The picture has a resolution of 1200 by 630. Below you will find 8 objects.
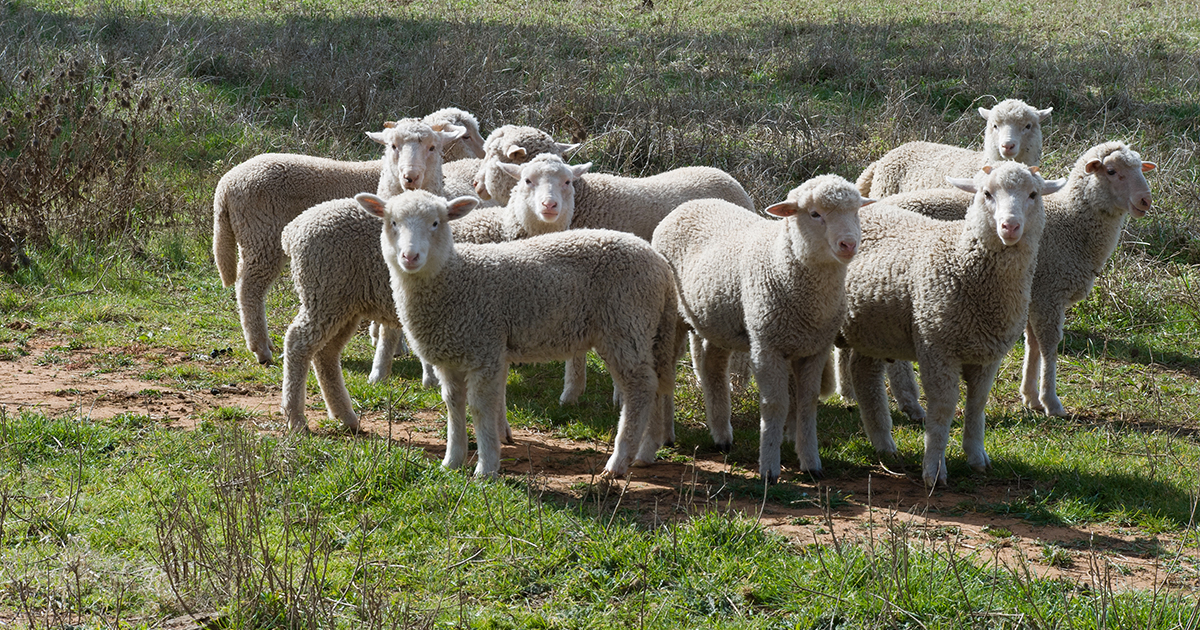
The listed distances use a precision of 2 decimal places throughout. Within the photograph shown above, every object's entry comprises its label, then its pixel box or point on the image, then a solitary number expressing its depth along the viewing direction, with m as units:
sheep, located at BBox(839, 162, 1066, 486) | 11.23
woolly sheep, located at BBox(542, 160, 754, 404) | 15.26
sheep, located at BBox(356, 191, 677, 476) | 10.87
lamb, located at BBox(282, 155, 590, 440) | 12.27
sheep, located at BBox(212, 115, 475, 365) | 15.39
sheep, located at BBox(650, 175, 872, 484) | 11.10
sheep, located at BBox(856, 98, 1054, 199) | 17.06
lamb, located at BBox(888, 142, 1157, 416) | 14.11
